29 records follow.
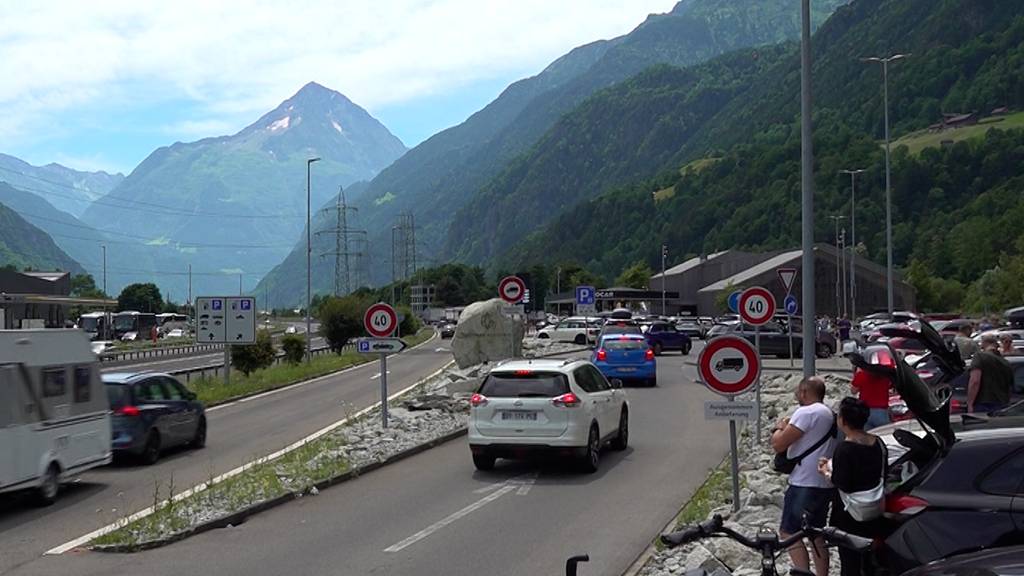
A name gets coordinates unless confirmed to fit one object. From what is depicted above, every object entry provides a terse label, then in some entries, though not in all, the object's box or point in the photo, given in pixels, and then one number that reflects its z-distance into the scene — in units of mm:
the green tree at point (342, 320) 65188
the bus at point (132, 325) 99519
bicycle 4688
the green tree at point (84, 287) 158375
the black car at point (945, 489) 6359
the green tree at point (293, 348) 52344
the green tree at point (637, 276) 165750
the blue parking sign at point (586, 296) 40844
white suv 15742
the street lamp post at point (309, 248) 65025
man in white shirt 8008
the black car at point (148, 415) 18188
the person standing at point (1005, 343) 18000
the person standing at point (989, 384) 14508
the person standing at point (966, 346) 20922
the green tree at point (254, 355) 42281
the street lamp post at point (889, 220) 45400
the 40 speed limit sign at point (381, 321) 21531
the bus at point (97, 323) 90438
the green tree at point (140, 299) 148250
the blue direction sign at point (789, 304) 29156
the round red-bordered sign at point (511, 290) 27616
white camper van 13320
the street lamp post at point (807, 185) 16953
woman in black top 6754
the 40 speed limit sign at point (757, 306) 17031
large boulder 37812
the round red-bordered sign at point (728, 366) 11570
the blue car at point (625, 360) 33156
